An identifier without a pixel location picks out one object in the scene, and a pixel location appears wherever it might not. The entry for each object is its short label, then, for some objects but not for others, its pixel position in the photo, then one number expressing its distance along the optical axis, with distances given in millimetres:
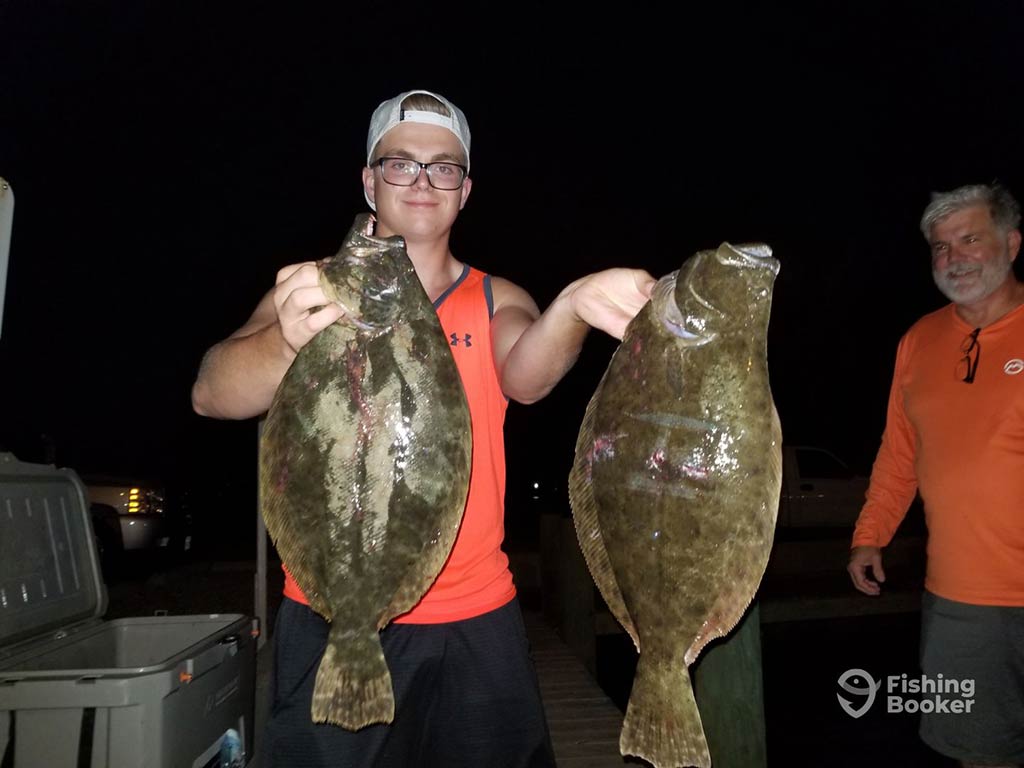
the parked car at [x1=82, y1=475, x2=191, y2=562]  10586
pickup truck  14680
